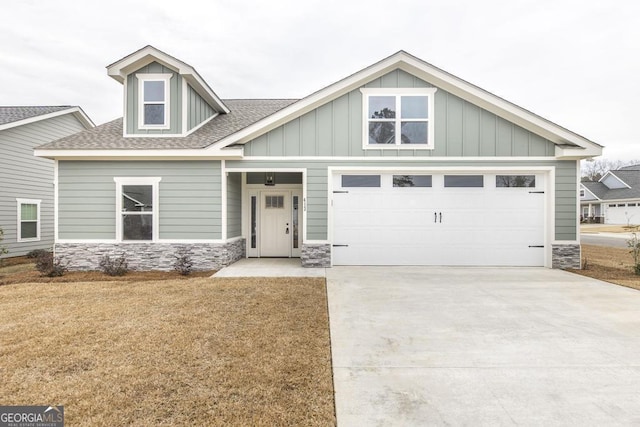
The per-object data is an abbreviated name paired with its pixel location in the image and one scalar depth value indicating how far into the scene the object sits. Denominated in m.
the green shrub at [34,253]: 11.32
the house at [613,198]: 33.03
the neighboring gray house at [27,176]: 11.52
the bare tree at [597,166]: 58.12
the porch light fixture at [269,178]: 10.72
